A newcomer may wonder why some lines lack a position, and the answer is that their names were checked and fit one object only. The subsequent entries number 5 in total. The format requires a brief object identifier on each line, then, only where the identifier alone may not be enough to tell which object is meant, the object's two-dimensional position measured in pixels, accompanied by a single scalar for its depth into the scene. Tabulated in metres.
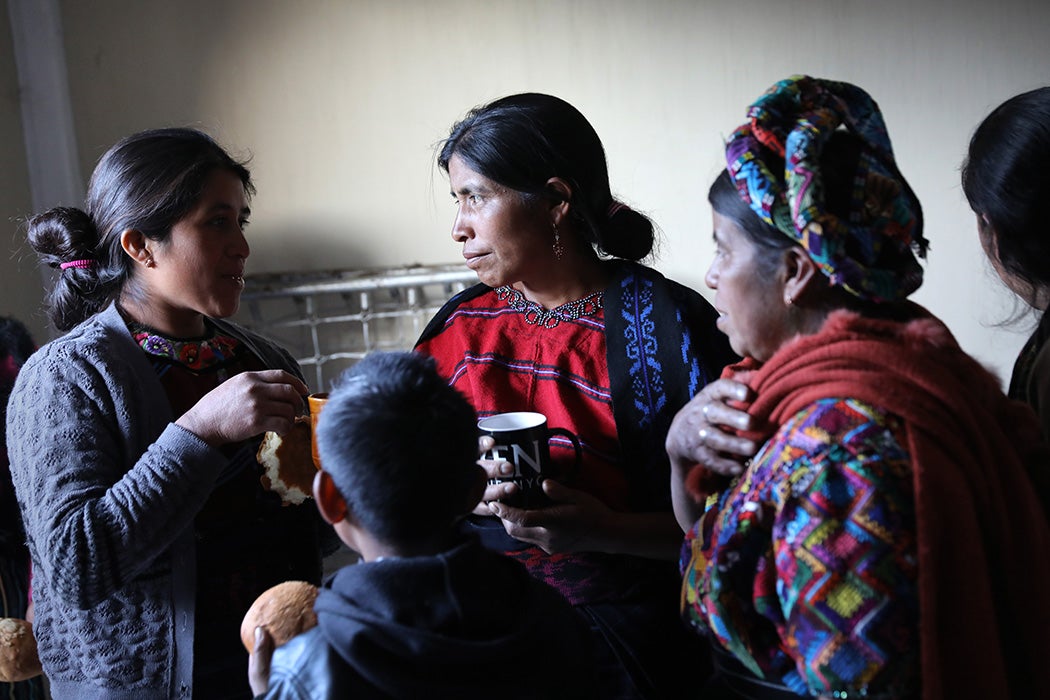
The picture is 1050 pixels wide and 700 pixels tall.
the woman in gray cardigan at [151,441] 1.19
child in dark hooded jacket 0.82
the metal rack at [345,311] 2.74
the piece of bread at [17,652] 1.42
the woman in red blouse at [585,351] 1.30
